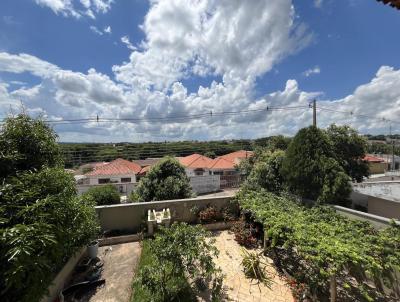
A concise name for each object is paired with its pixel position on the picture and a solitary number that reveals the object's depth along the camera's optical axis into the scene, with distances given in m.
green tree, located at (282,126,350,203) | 7.80
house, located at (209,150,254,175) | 35.06
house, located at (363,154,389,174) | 44.33
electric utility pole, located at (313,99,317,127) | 15.56
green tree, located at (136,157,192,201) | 9.73
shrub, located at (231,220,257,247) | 7.36
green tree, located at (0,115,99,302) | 3.06
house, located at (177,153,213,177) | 37.03
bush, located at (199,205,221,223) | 8.66
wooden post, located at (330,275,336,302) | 4.40
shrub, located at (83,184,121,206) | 15.11
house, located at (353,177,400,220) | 9.08
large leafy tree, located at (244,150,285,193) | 10.03
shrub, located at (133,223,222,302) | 4.55
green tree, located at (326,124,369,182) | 14.22
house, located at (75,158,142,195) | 30.80
